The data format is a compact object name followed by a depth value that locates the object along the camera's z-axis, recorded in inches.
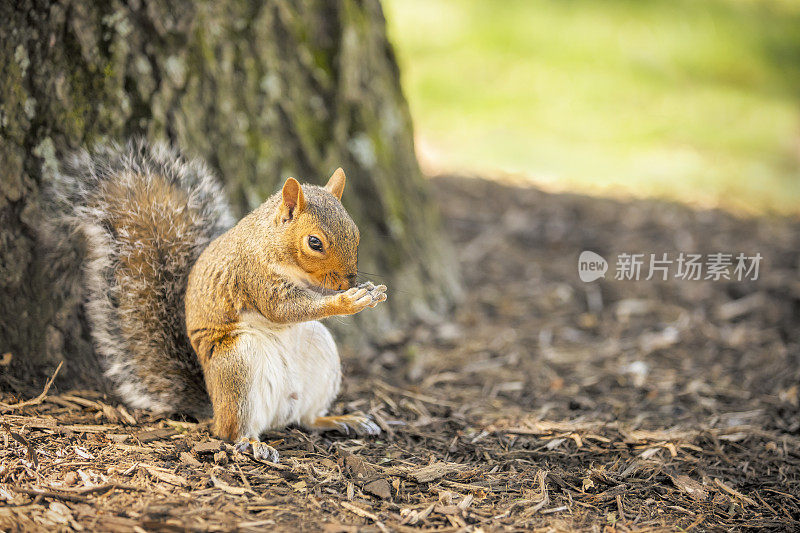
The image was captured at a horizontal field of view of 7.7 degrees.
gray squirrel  153.8
